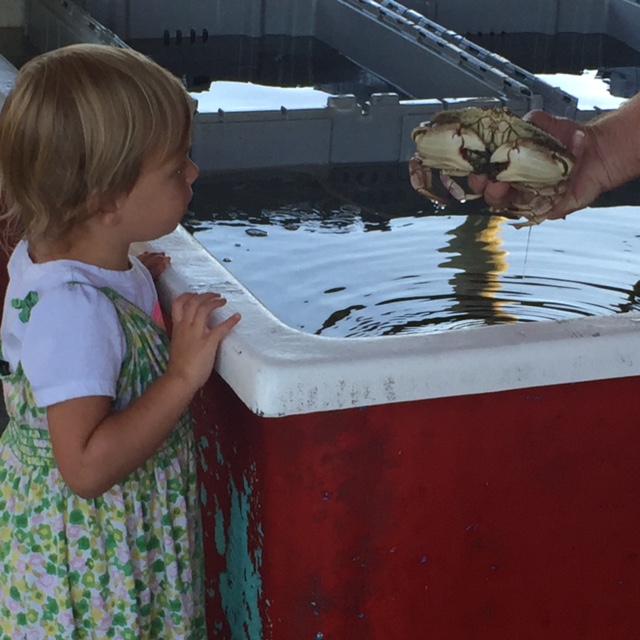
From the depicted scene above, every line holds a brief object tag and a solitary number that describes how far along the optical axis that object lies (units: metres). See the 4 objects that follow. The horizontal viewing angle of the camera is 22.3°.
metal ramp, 2.82
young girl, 1.45
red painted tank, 1.47
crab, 1.89
